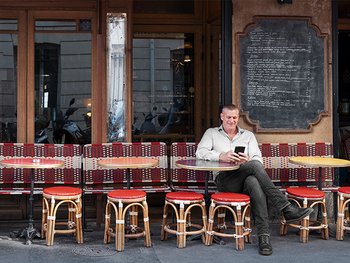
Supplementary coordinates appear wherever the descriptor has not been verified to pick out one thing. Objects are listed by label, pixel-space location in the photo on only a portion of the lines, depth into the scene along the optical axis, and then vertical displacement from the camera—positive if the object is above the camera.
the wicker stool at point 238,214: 4.33 -0.91
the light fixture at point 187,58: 7.20 +1.30
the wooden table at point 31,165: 4.45 -0.36
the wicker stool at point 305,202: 4.73 -0.83
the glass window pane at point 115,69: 5.64 +0.87
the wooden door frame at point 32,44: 5.69 +1.25
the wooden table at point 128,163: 4.44 -0.34
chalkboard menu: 5.75 +0.81
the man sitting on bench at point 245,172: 4.44 -0.47
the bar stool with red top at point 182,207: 4.42 -0.83
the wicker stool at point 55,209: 4.44 -0.84
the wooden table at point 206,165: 4.30 -0.36
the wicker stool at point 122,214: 4.31 -0.88
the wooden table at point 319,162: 4.69 -0.36
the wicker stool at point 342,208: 4.82 -0.91
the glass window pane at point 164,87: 7.18 +0.81
